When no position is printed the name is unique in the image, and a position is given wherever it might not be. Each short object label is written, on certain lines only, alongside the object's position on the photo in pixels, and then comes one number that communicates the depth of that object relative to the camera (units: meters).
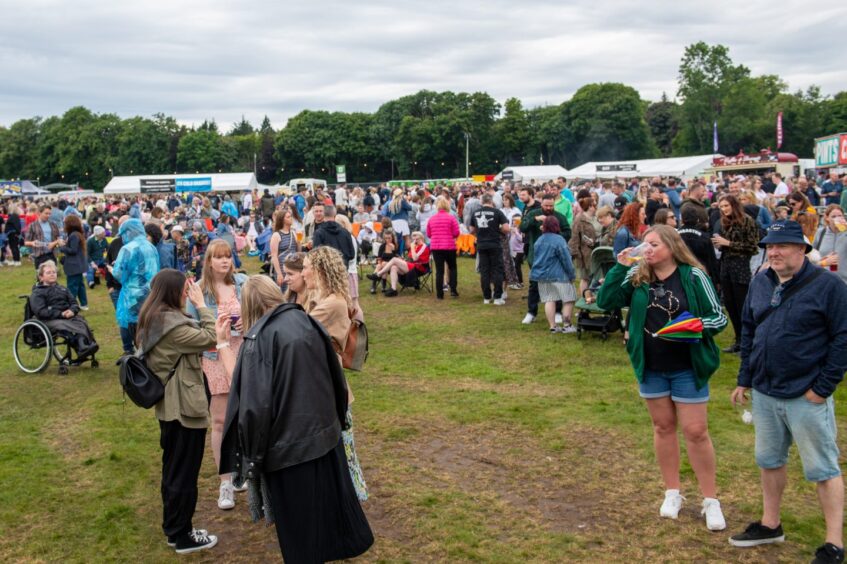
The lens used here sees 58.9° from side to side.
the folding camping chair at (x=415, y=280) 14.98
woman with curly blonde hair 4.41
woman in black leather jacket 3.40
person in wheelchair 9.58
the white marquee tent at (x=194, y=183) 51.84
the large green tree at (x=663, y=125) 106.81
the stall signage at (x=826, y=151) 33.44
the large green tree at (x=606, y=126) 89.31
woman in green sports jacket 4.59
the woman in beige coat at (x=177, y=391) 4.61
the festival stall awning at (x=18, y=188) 62.77
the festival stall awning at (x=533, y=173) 51.89
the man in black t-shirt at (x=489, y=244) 12.68
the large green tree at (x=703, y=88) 85.94
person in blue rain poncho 8.65
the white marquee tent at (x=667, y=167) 48.41
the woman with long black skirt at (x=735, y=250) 8.91
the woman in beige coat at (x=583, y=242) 11.48
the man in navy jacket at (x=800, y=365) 4.05
